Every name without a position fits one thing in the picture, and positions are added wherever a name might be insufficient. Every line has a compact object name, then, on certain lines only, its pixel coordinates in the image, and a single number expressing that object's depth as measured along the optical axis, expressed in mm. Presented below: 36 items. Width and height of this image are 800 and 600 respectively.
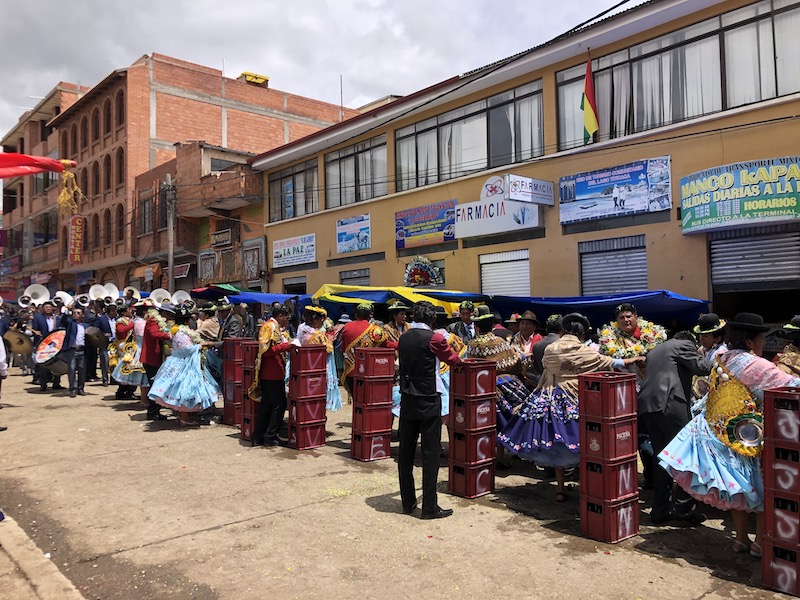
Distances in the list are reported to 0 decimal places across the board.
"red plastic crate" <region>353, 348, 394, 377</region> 7395
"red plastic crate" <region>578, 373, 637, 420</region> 4859
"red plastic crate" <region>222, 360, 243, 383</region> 9406
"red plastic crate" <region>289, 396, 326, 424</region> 7938
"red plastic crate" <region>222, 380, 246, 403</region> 9492
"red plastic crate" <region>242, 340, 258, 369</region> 8461
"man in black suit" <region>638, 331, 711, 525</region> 5332
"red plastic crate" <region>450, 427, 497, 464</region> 5949
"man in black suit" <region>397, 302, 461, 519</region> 5637
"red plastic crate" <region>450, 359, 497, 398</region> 5918
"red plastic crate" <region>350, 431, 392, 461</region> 7449
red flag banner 6570
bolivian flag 14344
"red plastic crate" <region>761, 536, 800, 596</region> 3902
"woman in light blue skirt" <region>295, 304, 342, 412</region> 8883
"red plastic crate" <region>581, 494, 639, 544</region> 4836
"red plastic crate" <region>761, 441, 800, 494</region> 3926
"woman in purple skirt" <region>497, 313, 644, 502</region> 5543
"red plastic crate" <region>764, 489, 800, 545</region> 3912
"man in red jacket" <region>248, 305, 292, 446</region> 8117
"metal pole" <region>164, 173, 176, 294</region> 24984
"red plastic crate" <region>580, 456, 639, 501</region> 4852
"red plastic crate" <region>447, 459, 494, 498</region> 5980
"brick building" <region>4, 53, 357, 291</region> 32531
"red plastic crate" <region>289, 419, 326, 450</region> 7977
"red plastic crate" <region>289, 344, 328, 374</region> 7859
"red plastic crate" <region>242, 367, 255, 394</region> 8516
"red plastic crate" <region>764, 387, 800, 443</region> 3916
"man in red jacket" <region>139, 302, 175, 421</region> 10094
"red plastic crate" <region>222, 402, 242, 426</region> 9625
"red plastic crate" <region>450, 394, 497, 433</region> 5914
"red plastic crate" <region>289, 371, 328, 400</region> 7891
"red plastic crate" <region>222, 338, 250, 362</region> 9336
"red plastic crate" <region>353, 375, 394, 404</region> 7441
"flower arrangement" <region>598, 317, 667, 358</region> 6238
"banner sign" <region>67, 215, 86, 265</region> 38281
